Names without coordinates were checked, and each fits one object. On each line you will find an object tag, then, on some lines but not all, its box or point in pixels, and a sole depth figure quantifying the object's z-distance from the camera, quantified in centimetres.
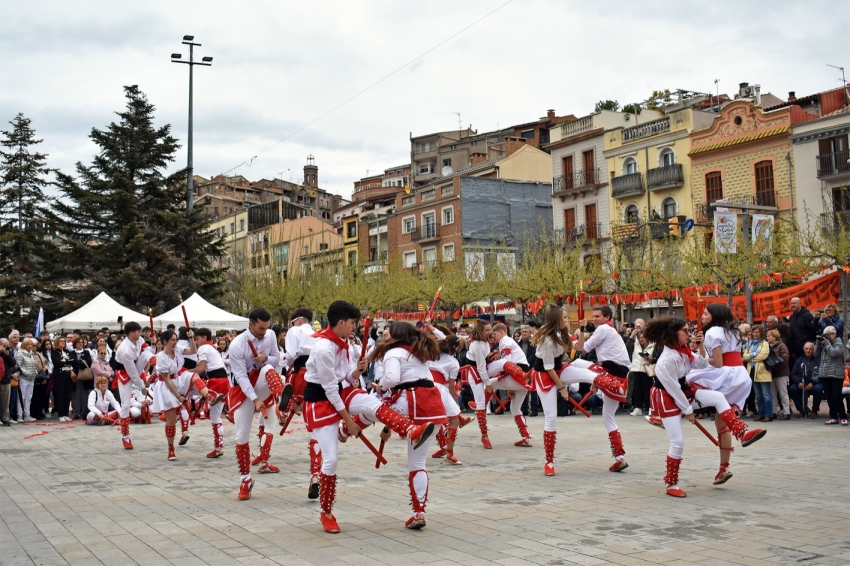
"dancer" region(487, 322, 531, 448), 1339
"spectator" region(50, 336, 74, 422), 2088
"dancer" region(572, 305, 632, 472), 1066
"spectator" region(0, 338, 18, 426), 1936
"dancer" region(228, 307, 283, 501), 973
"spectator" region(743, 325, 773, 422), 1619
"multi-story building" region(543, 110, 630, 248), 4859
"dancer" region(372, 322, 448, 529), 771
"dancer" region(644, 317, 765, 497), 911
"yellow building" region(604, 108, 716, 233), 4331
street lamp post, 3476
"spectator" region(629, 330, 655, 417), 1873
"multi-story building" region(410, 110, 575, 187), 7038
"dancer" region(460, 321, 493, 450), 1402
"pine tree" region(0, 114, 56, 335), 4000
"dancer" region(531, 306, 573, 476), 1088
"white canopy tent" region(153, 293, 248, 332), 2731
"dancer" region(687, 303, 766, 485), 921
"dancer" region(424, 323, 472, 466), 1155
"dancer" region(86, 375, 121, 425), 1942
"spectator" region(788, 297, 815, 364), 1688
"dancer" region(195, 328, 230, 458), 1237
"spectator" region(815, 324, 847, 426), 1529
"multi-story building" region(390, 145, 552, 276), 5778
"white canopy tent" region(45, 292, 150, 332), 2662
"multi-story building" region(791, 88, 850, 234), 3628
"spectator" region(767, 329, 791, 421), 1622
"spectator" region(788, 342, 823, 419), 1594
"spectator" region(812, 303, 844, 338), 1641
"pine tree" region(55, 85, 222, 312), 3862
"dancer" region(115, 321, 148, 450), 1413
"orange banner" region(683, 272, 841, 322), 1934
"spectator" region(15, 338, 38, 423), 1994
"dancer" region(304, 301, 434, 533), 750
